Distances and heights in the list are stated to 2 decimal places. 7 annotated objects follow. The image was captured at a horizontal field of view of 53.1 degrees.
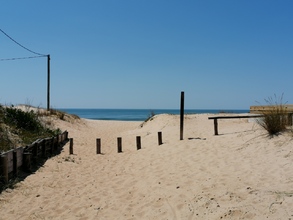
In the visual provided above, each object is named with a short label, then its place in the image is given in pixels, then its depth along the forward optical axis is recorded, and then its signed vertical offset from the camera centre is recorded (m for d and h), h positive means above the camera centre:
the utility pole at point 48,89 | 25.01 +1.47
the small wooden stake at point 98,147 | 13.22 -1.81
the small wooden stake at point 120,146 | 13.37 -1.77
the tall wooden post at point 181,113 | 13.09 -0.23
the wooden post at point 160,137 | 13.41 -1.34
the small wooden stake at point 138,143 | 13.51 -1.67
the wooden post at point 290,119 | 10.95 -0.37
